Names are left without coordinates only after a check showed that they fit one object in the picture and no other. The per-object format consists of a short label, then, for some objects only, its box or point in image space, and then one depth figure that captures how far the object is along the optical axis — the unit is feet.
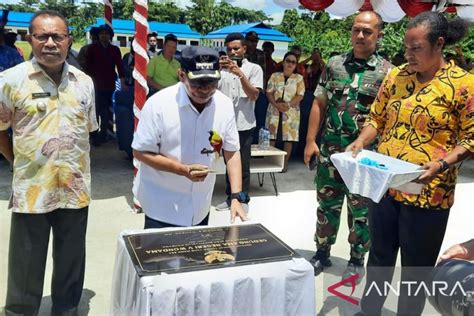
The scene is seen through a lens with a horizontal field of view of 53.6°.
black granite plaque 5.56
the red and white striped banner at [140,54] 15.37
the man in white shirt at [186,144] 7.16
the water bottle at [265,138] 20.06
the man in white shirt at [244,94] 15.75
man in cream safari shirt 7.63
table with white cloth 5.10
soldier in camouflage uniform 10.41
